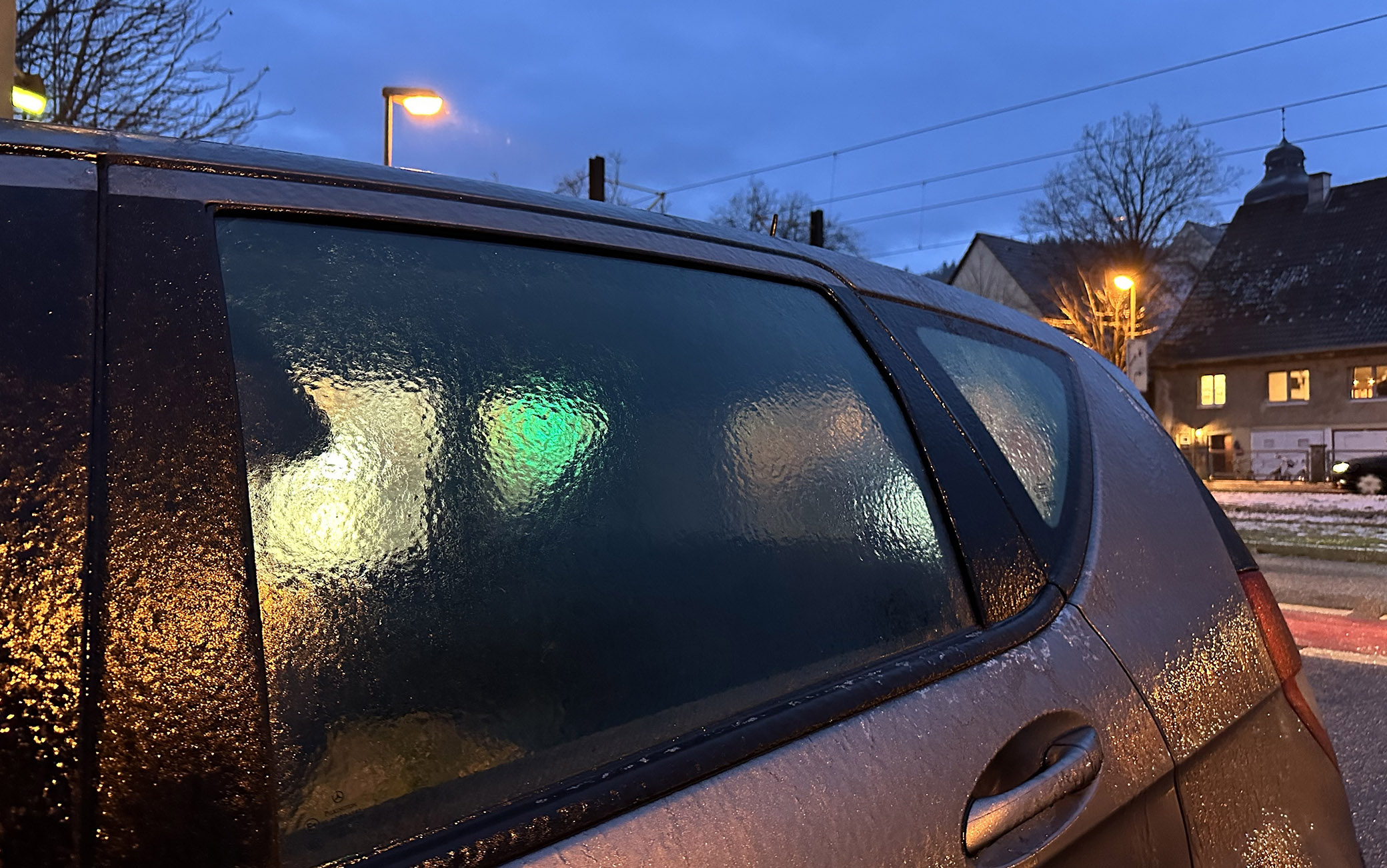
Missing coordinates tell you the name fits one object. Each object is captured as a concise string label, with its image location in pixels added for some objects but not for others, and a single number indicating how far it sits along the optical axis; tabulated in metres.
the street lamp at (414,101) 13.55
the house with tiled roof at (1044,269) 46.12
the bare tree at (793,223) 48.78
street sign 16.45
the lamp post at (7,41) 4.67
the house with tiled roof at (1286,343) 35.72
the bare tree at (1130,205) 45.16
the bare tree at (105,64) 12.88
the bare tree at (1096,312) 38.09
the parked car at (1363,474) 27.67
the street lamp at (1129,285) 28.66
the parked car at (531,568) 0.76
